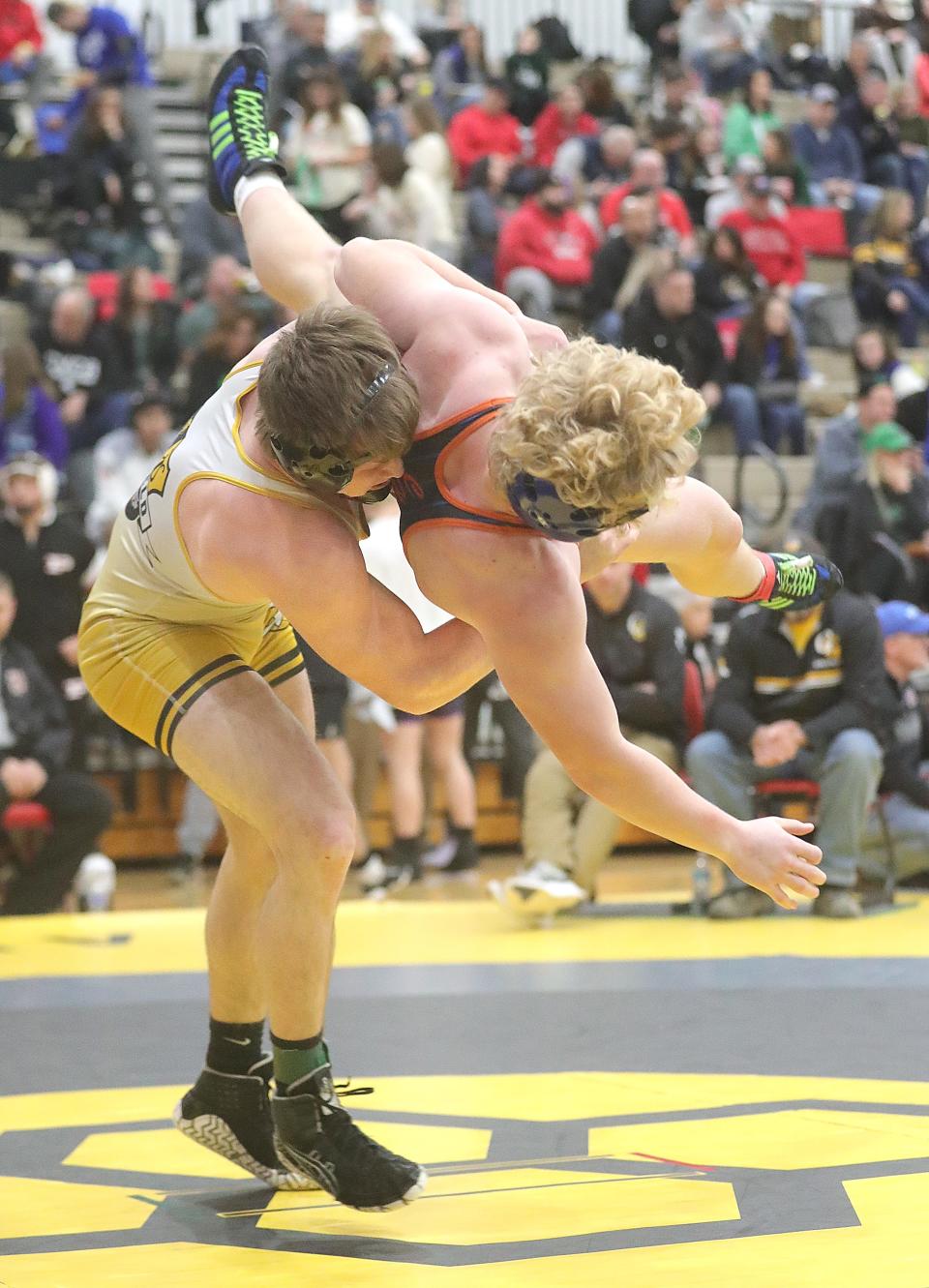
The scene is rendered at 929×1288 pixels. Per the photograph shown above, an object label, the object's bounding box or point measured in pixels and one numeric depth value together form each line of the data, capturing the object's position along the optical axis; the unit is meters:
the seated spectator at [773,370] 10.12
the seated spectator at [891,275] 11.84
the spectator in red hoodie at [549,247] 10.44
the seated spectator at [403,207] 10.13
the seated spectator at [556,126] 12.16
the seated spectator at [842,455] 8.77
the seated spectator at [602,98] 12.67
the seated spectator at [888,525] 8.17
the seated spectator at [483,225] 10.58
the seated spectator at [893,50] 13.90
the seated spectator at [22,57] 11.49
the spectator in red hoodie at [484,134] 11.92
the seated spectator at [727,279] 10.57
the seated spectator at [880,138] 13.19
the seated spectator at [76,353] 9.09
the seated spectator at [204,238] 10.24
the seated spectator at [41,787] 6.91
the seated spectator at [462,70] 12.69
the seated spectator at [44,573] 7.48
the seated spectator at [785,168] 12.15
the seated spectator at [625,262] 10.26
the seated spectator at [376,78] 11.80
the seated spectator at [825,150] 13.05
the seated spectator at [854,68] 13.70
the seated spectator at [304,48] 11.48
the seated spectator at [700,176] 12.07
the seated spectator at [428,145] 10.91
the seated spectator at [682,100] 12.57
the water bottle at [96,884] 7.04
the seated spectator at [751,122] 12.69
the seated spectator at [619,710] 6.76
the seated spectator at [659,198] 11.06
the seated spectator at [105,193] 10.45
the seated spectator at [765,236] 11.40
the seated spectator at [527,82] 12.70
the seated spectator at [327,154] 10.46
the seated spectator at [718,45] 13.43
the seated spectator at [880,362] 10.30
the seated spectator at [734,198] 11.56
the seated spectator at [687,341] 9.55
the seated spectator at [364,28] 12.56
